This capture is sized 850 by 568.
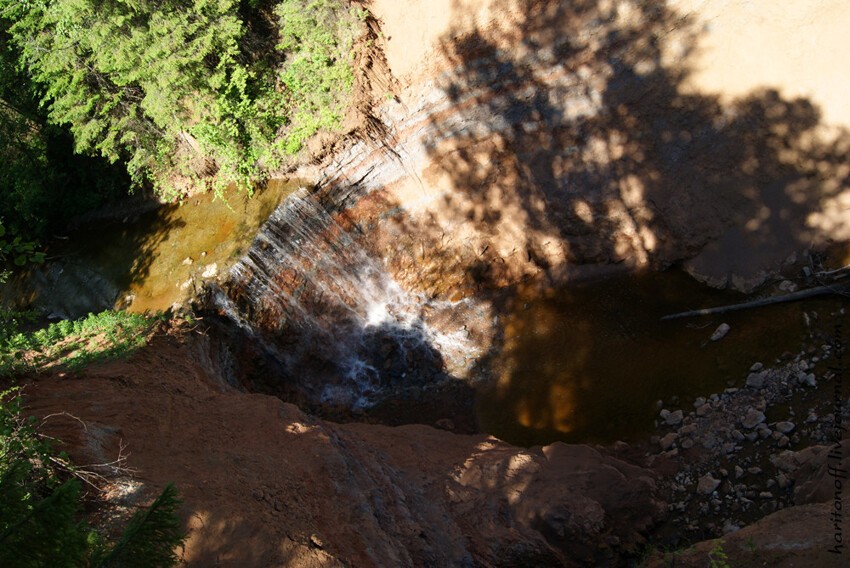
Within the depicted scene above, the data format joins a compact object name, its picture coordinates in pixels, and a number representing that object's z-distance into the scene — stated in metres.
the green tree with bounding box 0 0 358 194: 11.56
